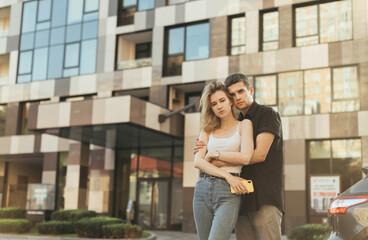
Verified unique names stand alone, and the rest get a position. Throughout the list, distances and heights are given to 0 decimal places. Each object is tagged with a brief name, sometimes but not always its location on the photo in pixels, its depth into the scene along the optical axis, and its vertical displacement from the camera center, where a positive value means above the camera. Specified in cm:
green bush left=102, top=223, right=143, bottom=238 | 1678 -118
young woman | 393 +31
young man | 413 +26
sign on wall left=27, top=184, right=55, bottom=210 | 2428 -12
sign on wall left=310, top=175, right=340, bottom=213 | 1983 +45
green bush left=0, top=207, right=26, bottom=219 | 2327 -93
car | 402 -10
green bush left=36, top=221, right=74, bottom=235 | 1895 -127
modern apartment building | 2042 +539
